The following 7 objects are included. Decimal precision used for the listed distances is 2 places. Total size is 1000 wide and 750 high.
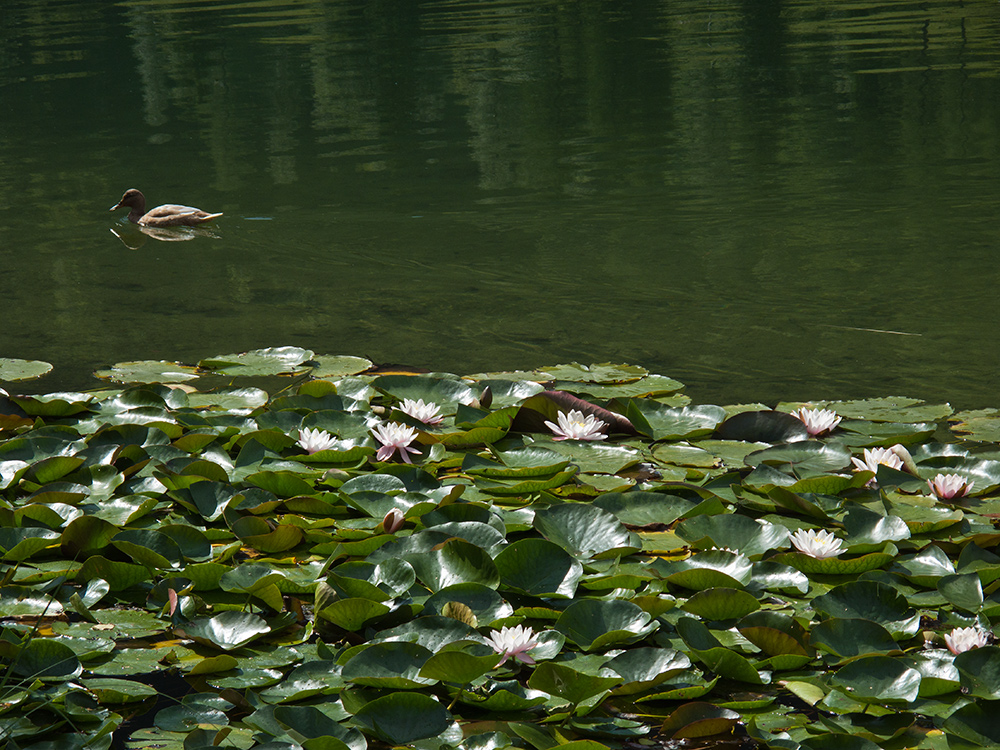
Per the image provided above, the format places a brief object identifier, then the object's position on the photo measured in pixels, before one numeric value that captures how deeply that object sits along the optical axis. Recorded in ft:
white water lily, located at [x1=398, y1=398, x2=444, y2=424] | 18.63
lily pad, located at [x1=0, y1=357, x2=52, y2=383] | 22.58
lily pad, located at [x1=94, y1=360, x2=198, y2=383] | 22.47
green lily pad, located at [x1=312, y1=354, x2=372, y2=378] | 22.34
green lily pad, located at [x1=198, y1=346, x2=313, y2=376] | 22.34
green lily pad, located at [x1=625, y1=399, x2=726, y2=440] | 18.51
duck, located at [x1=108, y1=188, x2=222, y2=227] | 38.88
